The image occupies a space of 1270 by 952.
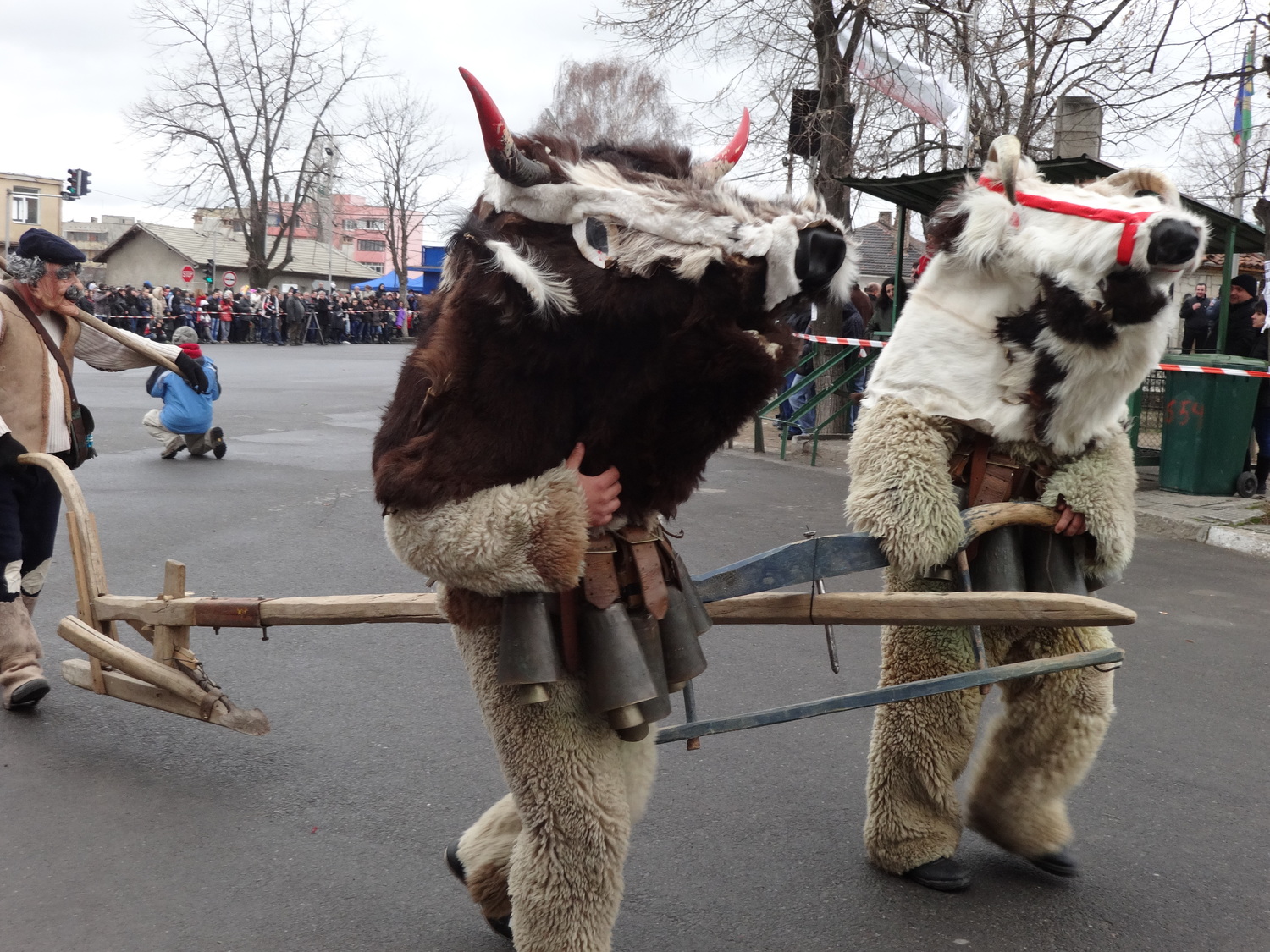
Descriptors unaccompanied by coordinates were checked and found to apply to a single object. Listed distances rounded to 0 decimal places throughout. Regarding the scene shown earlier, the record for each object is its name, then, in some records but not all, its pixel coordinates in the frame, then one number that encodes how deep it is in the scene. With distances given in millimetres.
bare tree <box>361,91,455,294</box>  52312
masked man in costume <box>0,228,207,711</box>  4406
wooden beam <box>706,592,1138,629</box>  2412
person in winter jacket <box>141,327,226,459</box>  10328
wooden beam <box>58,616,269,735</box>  3549
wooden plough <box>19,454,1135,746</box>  2469
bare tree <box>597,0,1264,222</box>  11555
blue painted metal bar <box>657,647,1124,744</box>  2561
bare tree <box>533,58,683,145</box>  23609
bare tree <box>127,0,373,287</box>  40188
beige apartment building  65625
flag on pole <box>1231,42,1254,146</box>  9099
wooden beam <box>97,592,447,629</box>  2779
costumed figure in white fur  2902
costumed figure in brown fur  2096
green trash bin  9086
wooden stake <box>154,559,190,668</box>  3574
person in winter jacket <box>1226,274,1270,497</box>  10828
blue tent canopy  55162
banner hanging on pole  12578
